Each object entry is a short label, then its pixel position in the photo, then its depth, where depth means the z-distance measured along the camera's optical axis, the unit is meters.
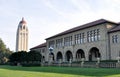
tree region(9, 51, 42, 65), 31.27
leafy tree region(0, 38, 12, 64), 50.42
